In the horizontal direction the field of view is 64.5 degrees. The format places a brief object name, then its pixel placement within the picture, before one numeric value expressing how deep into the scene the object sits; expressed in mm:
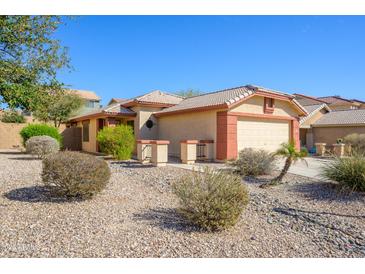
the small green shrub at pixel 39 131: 18547
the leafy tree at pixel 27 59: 6168
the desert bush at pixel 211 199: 5742
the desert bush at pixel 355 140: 21627
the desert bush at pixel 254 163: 10883
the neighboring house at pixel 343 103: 42750
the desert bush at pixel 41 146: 15266
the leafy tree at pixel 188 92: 54606
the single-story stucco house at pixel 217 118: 14945
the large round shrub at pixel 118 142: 14867
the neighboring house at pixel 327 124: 26466
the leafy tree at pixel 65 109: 28881
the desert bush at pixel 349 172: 8547
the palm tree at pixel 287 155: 9656
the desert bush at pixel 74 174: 6949
